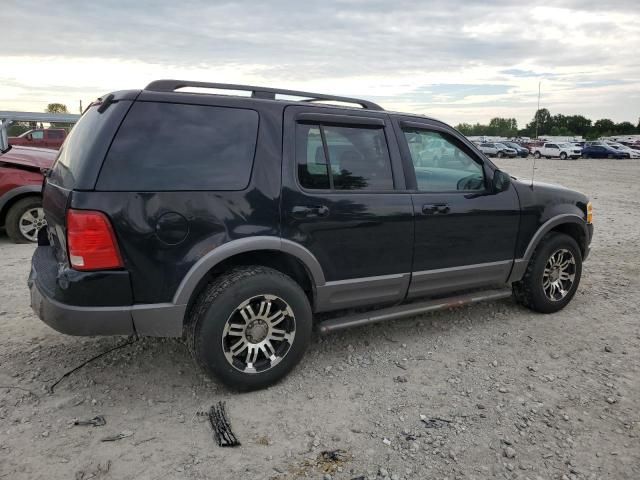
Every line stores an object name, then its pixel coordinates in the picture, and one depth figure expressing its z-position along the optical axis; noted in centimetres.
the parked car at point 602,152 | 4125
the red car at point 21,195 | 687
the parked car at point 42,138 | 2039
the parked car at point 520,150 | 4534
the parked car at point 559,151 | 4109
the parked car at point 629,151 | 4138
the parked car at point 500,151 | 4512
